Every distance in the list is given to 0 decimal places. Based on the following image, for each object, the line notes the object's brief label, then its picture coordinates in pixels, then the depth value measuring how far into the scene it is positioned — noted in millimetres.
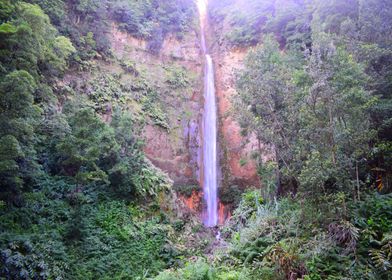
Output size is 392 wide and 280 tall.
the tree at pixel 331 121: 9156
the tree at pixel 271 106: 12586
